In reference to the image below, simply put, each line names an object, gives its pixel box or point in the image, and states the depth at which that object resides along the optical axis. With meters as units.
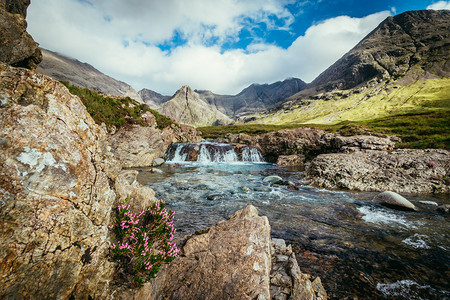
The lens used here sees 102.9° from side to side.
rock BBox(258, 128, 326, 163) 32.75
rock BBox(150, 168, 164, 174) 21.31
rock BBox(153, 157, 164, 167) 26.05
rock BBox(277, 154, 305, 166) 30.89
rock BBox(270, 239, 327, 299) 3.78
